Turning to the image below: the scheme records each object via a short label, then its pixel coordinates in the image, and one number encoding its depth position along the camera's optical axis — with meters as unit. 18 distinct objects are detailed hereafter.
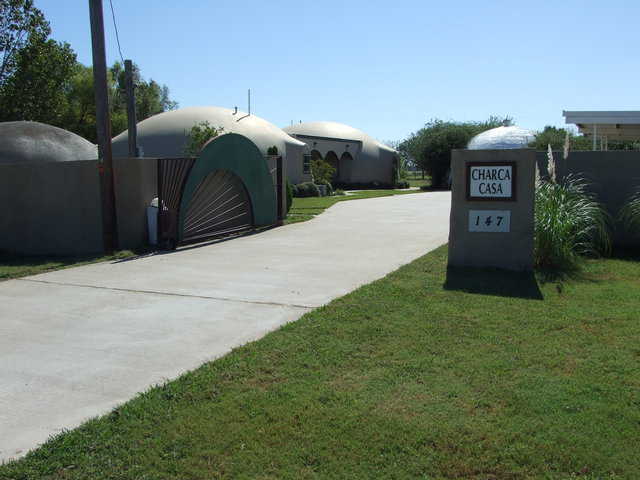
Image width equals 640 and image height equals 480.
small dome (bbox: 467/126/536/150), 37.09
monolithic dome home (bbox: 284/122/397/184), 48.06
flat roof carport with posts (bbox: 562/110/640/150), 17.77
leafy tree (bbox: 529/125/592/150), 36.12
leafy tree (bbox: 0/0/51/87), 33.66
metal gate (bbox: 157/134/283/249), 12.56
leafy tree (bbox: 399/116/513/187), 47.84
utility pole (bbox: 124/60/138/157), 20.31
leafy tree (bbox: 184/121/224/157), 23.98
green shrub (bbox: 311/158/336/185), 39.53
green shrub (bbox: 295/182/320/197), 35.08
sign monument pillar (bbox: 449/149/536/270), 8.74
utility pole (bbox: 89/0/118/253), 11.63
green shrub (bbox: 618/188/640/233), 10.55
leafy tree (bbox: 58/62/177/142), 47.47
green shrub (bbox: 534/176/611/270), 9.12
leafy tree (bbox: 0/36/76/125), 34.34
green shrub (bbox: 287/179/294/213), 21.39
